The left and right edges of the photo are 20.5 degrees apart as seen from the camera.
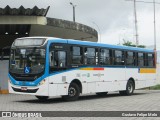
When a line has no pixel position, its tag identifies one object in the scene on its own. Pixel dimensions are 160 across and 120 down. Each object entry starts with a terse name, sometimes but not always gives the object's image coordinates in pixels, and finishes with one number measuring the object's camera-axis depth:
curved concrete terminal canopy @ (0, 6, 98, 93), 26.38
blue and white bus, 19.11
